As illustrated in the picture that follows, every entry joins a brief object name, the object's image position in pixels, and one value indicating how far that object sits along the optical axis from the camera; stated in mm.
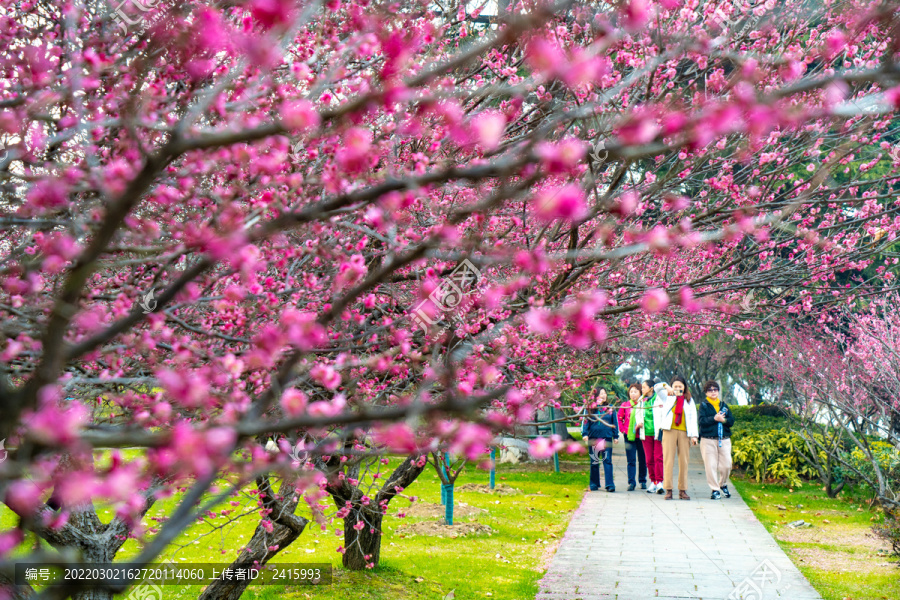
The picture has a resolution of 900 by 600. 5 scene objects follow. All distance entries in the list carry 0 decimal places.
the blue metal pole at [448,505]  11145
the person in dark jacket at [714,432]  13547
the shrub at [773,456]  16672
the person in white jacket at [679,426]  13224
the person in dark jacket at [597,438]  14336
